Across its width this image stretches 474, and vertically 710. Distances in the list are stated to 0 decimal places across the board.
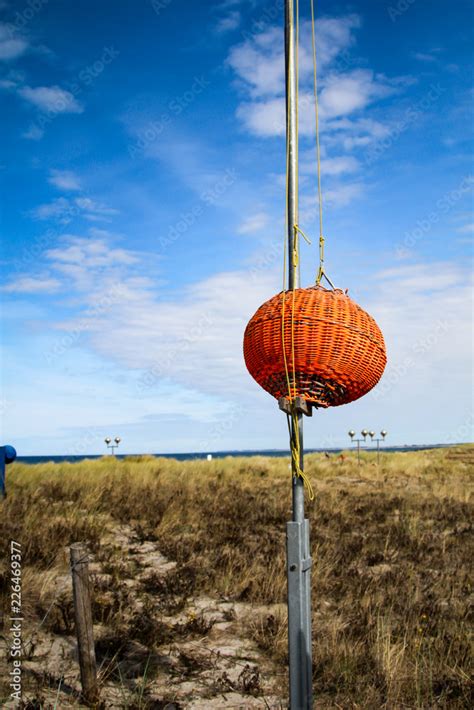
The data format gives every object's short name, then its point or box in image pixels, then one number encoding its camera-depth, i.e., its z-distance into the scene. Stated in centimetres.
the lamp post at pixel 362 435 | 3013
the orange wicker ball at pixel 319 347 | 303
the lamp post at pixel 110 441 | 2894
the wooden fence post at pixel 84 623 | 385
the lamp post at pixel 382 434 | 3250
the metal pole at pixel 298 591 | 287
